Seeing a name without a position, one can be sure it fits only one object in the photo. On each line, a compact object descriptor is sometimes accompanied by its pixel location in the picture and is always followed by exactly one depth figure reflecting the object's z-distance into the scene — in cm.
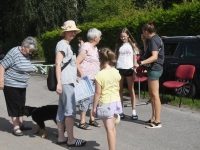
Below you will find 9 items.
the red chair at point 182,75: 855
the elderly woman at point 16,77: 615
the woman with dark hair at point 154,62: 627
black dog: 614
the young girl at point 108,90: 475
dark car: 958
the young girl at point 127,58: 716
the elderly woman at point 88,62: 628
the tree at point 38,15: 2941
